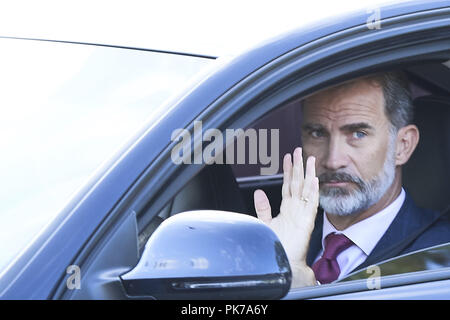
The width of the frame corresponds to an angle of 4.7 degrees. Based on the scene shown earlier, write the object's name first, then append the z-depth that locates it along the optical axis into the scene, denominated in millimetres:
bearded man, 8491
